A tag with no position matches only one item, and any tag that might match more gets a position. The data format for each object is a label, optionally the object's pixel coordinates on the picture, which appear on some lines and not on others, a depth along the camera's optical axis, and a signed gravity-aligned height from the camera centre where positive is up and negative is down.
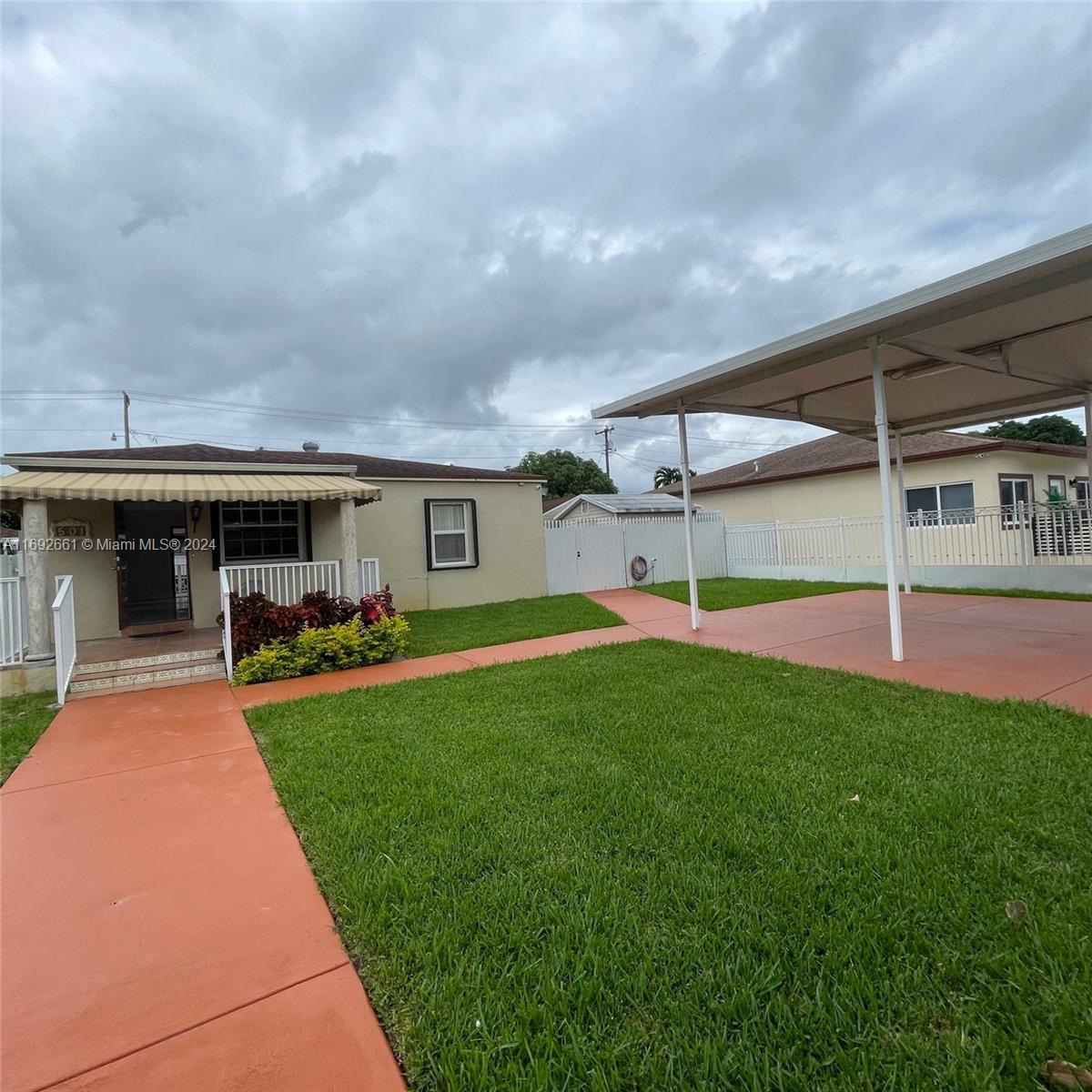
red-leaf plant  7.39 -0.53
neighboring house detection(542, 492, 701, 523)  18.59 +1.78
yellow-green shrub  7.10 -0.98
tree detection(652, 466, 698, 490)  52.69 +7.26
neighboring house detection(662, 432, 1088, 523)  14.59 +1.79
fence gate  14.44 +0.15
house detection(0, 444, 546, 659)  8.06 +0.98
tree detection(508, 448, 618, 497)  45.56 +7.03
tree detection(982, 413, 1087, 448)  34.50 +6.17
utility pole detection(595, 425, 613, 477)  48.44 +10.08
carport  4.79 +2.21
